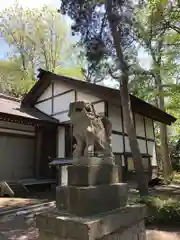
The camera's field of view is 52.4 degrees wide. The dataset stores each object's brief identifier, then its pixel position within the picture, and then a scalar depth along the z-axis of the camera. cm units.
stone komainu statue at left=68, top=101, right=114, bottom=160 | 308
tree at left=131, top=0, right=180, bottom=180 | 715
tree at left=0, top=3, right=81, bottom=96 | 1512
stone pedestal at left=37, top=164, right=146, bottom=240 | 260
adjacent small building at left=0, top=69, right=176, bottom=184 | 830
